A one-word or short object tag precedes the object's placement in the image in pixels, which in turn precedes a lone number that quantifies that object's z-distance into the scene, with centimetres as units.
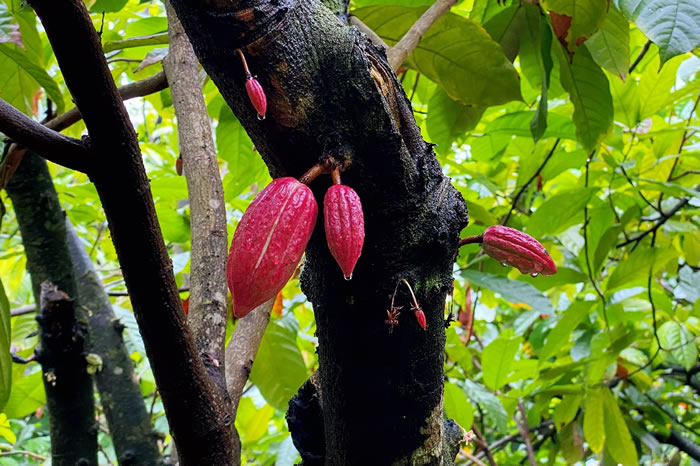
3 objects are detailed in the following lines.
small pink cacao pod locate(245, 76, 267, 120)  49
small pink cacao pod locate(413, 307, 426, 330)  56
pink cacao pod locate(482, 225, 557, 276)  62
